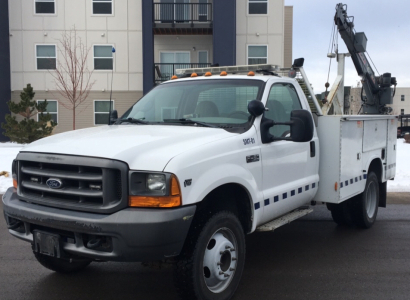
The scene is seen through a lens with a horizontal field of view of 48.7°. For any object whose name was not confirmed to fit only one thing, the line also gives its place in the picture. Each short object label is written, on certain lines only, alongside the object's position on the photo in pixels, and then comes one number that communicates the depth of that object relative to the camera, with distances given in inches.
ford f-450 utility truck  135.1
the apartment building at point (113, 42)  895.7
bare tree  880.3
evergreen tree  762.8
